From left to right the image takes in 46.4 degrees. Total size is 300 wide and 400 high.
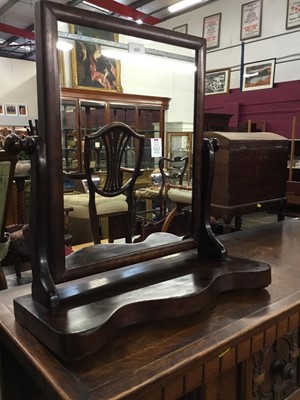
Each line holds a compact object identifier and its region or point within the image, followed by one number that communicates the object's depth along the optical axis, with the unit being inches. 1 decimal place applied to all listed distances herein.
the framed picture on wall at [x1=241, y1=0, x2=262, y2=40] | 218.5
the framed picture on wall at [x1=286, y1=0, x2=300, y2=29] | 197.8
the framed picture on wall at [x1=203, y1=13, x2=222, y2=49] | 242.7
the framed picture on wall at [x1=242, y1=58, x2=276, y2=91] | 214.7
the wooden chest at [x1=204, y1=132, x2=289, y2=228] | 66.8
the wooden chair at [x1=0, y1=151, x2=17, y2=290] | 62.7
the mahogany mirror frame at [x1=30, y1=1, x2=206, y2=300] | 27.3
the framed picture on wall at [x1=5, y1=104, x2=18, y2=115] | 244.1
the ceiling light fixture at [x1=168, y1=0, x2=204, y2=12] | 211.1
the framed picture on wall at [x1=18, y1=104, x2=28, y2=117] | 244.5
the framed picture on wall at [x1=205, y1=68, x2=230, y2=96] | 240.1
